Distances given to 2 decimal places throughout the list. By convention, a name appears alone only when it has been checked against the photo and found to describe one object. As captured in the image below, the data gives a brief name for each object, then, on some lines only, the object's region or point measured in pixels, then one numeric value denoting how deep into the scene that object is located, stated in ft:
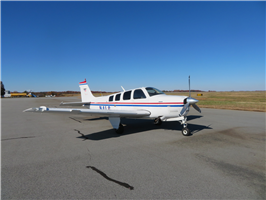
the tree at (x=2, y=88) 318.63
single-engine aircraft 21.54
